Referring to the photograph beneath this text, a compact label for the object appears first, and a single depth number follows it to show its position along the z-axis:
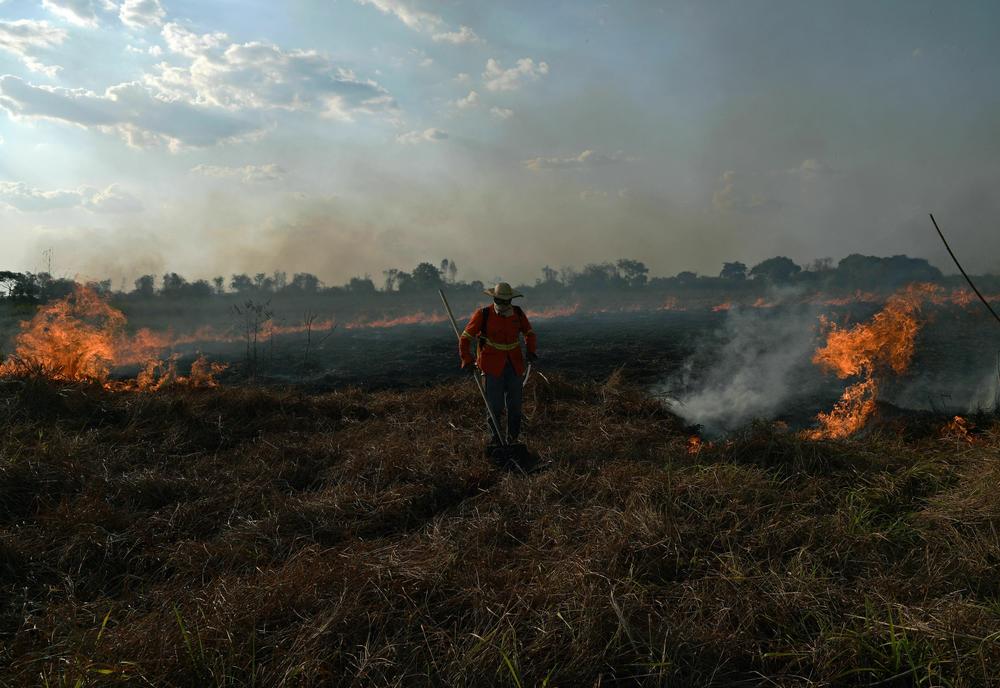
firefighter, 6.68
